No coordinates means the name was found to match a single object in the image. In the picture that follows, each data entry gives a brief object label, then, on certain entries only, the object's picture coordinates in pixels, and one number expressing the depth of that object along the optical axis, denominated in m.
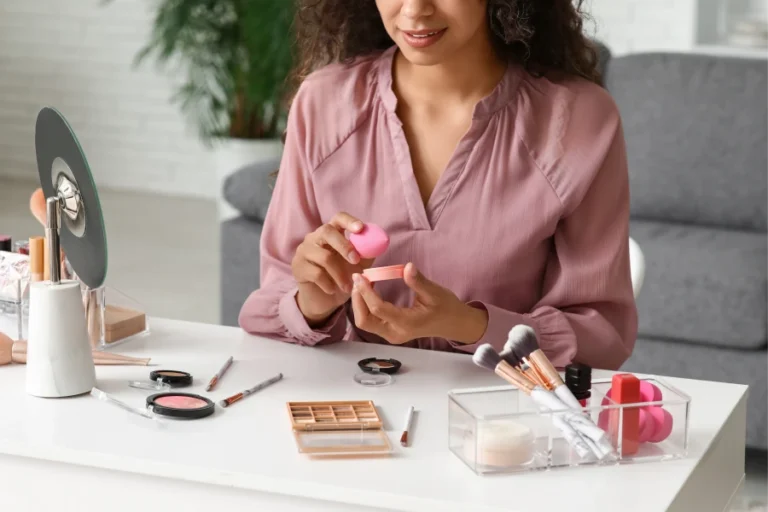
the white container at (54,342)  2.28
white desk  2.05
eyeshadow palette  2.13
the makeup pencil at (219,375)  2.33
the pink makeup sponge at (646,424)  2.14
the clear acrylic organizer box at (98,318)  2.48
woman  2.50
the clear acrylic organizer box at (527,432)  2.08
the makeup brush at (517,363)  2.16
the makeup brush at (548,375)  2.10
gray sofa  3.82
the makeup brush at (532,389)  2.10
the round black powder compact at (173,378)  2.34
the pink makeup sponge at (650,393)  2.17
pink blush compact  2.22
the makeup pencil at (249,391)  2.27
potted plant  6.06
